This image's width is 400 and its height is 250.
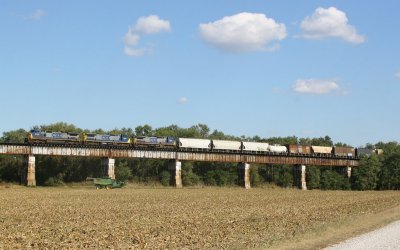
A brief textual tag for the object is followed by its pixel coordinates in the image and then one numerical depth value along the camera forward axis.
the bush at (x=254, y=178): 115.03
